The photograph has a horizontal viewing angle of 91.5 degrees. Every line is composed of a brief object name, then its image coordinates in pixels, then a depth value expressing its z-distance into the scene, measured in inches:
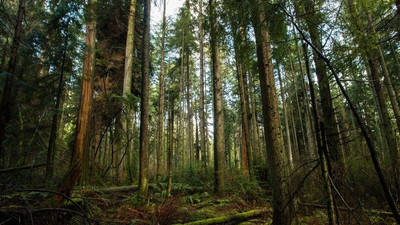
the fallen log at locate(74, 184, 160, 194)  212.0
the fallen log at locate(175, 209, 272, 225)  150.9
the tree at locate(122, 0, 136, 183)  259.4
